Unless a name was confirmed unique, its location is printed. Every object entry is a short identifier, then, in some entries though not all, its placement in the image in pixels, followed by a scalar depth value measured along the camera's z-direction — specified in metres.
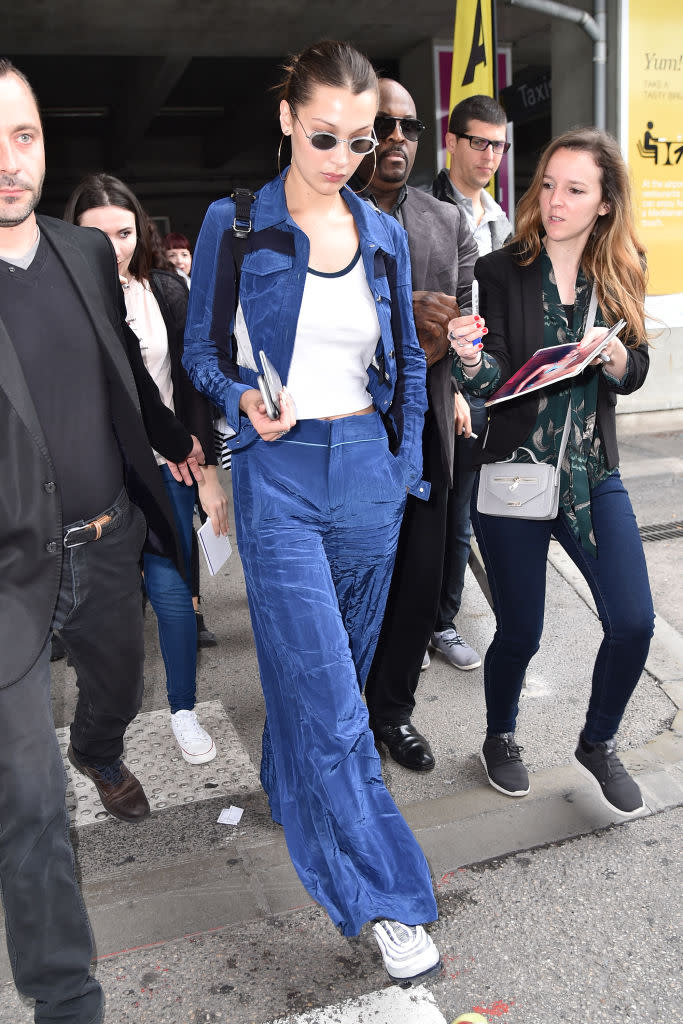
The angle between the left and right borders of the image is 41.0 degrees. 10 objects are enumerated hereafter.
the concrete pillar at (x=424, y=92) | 14.13
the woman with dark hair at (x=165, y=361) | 3.27
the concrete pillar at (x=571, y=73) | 9.45
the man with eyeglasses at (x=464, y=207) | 4.20
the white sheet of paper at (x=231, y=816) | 3.06
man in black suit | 2.03
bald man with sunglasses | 3.07
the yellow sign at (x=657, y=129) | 9.02
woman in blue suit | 2.26
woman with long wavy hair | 2.84
